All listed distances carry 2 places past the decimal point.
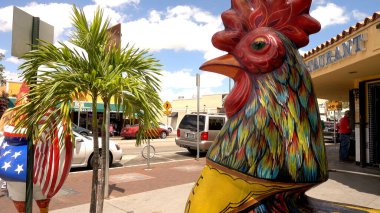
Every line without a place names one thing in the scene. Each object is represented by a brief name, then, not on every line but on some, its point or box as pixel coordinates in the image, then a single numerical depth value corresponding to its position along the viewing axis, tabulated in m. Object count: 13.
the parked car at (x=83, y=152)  9.65
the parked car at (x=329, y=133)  22.25
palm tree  2.54
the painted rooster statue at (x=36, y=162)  2.95
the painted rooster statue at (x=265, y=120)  1.32
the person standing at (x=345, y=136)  11.30
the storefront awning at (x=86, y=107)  24.28
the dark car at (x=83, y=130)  11.59
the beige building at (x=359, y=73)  6.32
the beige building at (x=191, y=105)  45.00
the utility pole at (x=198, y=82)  11.81
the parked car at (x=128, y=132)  24.03
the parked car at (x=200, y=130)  13.62
